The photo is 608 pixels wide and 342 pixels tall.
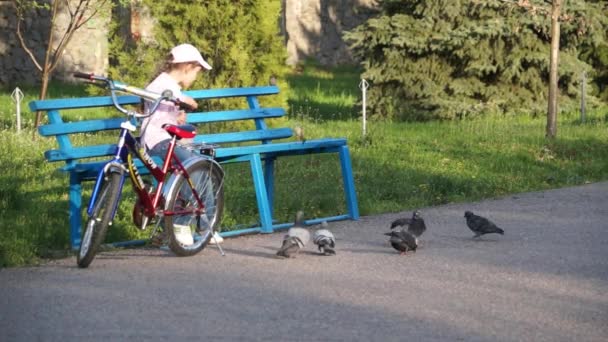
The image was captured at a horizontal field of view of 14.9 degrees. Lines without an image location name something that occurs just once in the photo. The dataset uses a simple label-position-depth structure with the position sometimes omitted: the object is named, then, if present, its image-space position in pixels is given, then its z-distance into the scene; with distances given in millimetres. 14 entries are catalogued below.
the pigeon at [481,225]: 14951
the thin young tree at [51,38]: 27324
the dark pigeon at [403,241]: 14180
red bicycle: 13130
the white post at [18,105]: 24157
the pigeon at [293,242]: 13954
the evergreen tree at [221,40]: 30115
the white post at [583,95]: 30885
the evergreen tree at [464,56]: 32507
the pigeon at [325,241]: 14087
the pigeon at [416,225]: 14831
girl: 14379
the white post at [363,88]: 26420
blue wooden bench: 14446
